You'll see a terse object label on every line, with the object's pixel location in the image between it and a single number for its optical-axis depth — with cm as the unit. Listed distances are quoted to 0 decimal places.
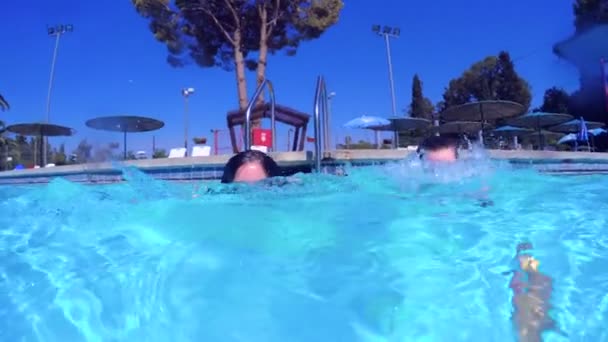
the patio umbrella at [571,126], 1791
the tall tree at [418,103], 4094
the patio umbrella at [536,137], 1963
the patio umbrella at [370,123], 1589
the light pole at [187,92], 3085
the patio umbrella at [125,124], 1116
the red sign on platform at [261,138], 841
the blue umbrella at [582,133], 1490
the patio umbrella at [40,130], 1449
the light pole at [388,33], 2708
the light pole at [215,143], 1373
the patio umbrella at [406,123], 1468
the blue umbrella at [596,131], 1918
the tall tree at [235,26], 1672
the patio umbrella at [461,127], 1521
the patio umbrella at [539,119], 1412
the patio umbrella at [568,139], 1987
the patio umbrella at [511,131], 1806
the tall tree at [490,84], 3646
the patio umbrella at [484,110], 1130
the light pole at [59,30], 2380
